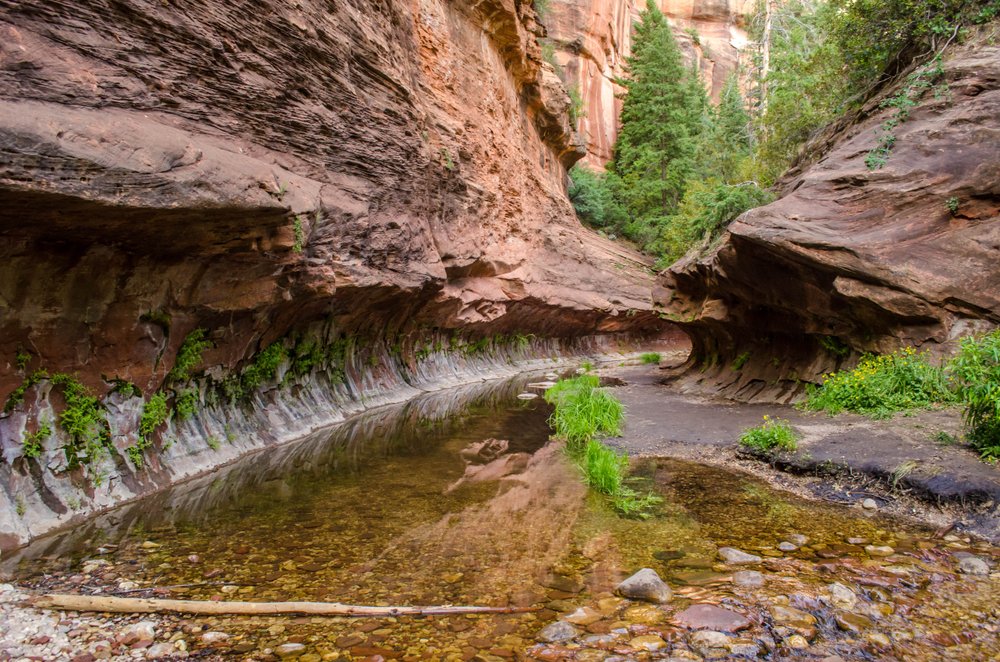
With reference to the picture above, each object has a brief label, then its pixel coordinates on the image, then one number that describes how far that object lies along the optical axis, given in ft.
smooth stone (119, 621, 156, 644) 11.54
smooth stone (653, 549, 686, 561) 15.85
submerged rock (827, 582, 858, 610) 12.48
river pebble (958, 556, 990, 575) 13.85
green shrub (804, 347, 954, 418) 27.17
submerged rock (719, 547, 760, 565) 15.30
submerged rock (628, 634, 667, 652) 11.32
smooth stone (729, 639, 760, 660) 10.93
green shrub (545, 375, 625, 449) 34.45
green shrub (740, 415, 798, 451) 25.52
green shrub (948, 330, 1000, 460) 19.38
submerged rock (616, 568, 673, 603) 13.21
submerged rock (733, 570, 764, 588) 13.75
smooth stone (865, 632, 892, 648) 10.96
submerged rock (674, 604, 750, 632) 11.87
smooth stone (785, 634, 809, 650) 11.08
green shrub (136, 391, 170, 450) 24.16
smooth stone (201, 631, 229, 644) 11.57
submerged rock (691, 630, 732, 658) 11.07
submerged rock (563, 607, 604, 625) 12.47
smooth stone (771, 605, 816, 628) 11.88
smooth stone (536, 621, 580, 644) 11.80
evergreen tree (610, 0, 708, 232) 126.62
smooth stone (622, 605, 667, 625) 12.30
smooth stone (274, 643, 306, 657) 11.20
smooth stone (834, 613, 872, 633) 11.61
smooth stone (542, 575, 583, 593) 14.11
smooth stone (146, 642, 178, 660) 10.99
